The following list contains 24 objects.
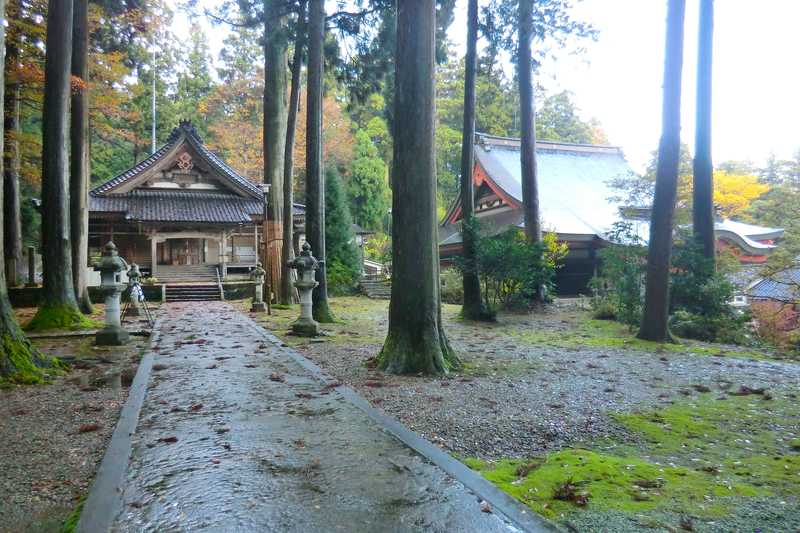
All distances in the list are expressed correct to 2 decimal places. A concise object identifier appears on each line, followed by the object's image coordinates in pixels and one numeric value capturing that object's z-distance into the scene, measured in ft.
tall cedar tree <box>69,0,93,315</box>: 40.16
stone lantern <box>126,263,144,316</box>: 42.80
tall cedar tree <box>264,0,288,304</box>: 52.54
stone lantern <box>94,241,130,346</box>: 27.22
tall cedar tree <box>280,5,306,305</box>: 52.03
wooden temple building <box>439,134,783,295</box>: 64.69
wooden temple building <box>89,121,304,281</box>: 75.72
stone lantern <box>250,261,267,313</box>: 49.83
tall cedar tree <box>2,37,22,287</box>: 55.26
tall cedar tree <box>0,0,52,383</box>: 18.79
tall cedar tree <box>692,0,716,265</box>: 38.55
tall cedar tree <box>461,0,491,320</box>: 43.27
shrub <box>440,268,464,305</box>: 65.51
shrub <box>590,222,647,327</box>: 36.88
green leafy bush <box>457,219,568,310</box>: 42.39
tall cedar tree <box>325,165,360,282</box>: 79.00
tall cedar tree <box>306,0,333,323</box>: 39.14
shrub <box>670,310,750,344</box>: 33.99
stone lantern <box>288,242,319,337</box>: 31.83
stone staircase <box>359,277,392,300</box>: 76.54
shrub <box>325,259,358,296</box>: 76.54
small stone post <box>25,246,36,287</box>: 68.87
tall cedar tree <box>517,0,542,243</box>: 48.57
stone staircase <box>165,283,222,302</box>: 68.64
